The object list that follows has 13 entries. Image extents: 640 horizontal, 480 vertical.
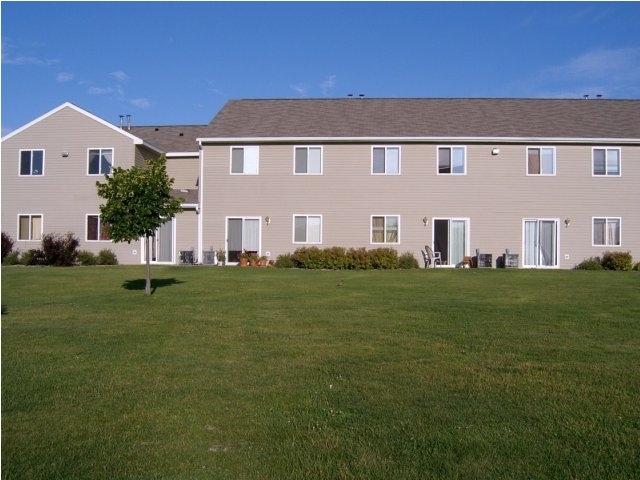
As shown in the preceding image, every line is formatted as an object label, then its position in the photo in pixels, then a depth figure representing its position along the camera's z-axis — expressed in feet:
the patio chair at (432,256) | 87.76
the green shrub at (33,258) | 89.40
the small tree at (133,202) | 51.08
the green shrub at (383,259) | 83.66
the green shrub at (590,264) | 85.56
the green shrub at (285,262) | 86.94
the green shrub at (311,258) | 84.48
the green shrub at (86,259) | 89.61
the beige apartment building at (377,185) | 87.61
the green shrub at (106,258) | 90.43
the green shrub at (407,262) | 85.46
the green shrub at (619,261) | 83.87
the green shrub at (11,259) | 89.98
